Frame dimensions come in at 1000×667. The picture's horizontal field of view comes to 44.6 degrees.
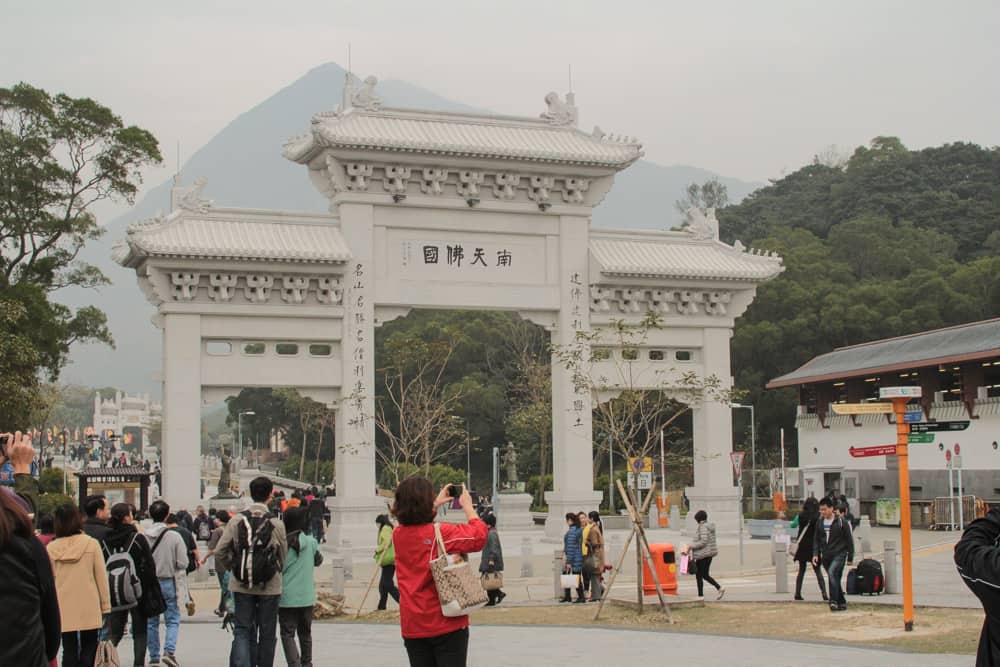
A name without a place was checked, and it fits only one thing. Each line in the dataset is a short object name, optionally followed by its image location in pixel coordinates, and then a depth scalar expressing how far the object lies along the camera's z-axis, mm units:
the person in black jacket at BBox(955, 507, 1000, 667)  5250
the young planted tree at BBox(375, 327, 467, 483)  46281
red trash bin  17953
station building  37094
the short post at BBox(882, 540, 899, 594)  18266
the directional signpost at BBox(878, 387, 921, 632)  13914
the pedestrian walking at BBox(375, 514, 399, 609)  17531
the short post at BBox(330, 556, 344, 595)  19641
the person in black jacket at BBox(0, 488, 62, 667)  5020
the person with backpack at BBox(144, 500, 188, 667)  12617
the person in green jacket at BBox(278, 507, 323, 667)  10969
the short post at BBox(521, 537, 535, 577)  23891
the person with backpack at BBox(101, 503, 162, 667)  11117
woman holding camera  7418
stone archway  28797
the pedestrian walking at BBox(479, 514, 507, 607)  18453
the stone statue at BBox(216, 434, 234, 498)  47181
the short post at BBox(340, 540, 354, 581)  23797
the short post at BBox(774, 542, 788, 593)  19281
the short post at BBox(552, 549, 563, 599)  19141
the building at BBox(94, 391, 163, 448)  151500
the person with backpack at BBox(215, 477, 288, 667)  10180
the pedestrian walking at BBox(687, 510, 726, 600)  18703
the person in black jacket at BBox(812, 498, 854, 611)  16125
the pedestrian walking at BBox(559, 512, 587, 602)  18734
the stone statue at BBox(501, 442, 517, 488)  47356
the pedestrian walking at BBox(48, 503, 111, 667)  9453
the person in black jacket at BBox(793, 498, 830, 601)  17812
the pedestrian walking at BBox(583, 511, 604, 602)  18717
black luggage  18000
